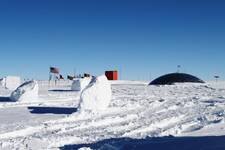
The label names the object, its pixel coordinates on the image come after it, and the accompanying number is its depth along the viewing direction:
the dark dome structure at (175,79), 55.09
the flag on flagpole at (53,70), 48.50
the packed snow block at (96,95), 18.55
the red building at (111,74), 62.08
